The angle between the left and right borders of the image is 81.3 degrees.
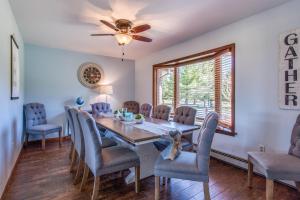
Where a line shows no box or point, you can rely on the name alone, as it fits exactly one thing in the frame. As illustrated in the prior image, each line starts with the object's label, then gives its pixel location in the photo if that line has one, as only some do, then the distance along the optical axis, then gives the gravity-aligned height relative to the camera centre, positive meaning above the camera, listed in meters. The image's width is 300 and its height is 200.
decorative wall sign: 2.16 +0.36
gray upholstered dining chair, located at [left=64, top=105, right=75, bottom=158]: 2.69 -0.33
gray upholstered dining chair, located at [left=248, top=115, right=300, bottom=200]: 1.69 -0.66
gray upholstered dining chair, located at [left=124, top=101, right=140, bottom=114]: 4.92 -0.19
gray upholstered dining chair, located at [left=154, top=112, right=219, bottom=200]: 1.71 -0.67
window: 3.04 +0.34
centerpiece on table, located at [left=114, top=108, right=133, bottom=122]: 2.81 -0.27
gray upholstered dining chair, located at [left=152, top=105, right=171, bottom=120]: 3.22 -0.24
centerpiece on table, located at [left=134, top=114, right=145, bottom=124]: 2.67 -0.30
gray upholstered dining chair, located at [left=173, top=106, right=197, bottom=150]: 2.58 -0.31
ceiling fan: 2.58 +1.03
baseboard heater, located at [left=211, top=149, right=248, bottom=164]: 2.73 -0.95
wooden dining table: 1.97 -0.39
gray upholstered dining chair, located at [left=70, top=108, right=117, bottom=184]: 2.22 -0.55
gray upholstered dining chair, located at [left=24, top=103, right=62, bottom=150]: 3.69 -0.51
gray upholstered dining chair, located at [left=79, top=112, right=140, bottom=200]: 1.79 -0.65
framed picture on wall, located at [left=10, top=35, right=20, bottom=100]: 2.49 +0.47
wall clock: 4.77 +0.70
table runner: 2.11 -0.38
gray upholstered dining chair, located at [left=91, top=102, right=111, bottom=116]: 4.04 -0.21
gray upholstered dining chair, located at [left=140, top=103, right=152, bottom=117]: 3.69 -0.23
